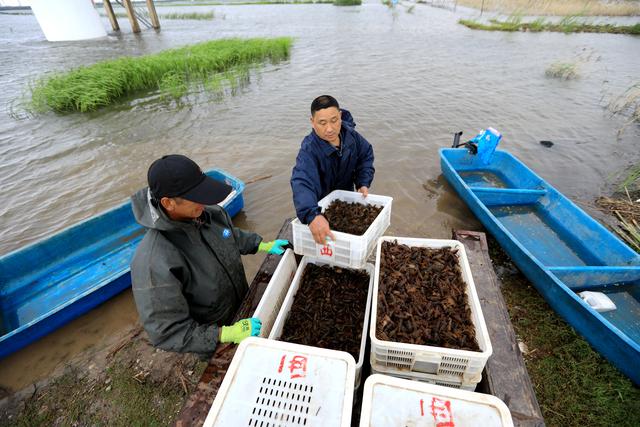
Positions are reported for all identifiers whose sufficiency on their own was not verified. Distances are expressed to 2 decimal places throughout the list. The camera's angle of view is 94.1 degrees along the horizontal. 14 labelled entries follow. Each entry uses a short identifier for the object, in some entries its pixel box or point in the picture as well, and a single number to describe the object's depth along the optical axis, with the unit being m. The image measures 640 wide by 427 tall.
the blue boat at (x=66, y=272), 3.72
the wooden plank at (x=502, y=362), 1.67
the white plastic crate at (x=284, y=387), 1.17
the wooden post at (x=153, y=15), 25.38
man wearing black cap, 1.78
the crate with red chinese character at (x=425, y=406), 1.14
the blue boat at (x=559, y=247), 3.34
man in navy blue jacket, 2.36
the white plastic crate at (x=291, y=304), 1.84
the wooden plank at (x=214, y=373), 1.61
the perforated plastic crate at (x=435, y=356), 1.56
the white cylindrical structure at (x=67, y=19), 19.34
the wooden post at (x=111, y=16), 24.12
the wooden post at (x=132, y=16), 23.22
